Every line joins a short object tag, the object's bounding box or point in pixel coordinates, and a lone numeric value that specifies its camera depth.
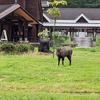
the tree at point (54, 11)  24.98
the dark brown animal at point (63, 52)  19.32
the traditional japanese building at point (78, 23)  57.53
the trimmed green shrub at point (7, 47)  26.56
